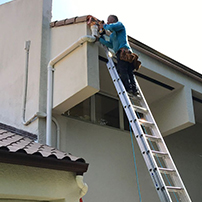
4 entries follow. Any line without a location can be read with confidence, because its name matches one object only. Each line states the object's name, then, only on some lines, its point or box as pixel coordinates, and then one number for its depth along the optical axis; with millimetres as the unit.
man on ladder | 6570
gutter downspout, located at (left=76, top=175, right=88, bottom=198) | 5094
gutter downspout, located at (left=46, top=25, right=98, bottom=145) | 6707
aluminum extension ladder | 4841
